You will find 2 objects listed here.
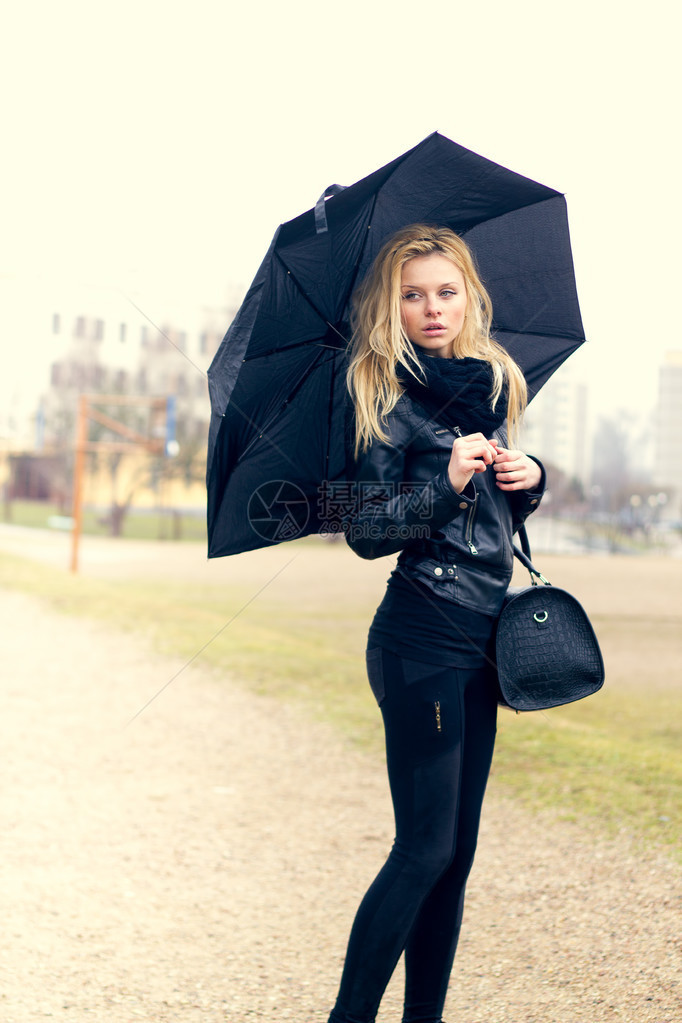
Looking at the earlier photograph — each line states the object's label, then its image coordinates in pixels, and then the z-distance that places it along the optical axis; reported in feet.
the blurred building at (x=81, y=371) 156.87
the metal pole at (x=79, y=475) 66.85
